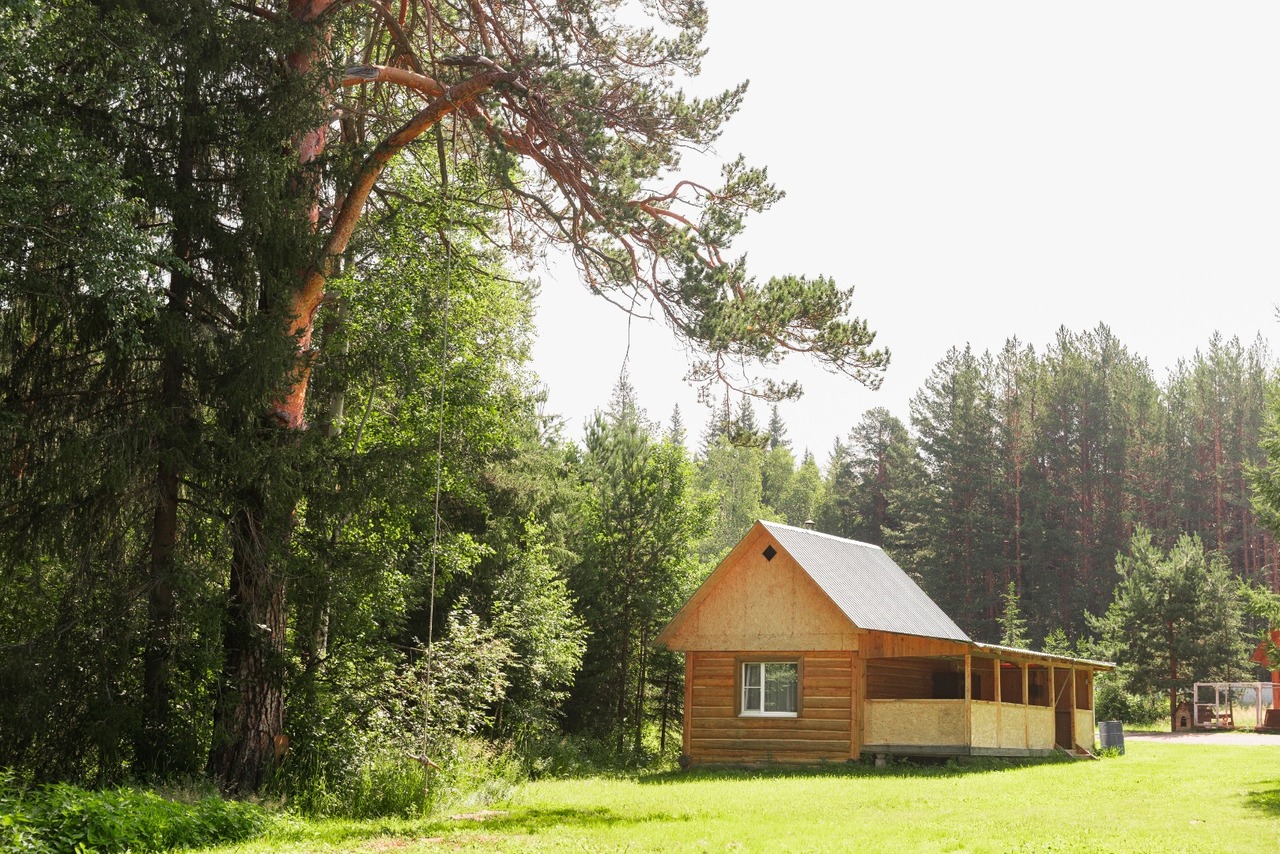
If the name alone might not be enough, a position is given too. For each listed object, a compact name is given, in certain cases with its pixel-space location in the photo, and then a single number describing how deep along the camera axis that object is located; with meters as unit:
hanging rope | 13.78
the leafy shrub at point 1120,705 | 40.31
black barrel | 24.73
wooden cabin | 22.08
